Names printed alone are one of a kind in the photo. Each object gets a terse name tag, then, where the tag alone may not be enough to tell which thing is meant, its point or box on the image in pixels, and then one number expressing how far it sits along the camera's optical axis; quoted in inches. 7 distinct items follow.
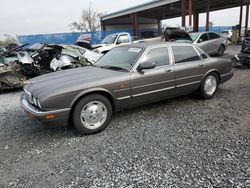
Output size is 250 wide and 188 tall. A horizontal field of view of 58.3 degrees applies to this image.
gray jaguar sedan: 140.3
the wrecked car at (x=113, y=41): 478.8
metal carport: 845.2
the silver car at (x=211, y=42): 457.6
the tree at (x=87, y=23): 1579.7
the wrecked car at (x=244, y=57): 349.7
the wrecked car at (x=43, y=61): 283.3
